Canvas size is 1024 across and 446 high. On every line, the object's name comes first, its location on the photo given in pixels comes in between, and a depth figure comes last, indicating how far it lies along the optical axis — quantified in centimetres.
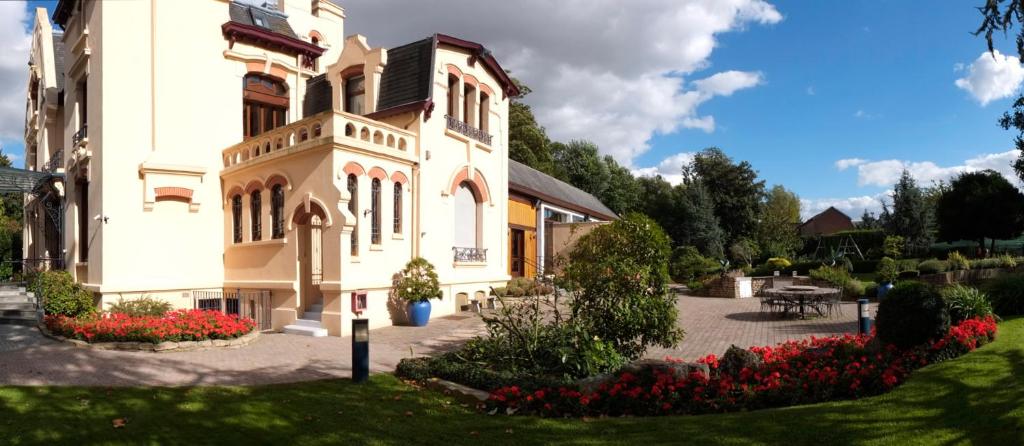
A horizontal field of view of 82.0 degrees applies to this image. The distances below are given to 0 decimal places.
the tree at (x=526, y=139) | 4122
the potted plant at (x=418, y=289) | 1420
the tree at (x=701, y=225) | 4103
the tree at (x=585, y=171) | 5016
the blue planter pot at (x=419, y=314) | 1416
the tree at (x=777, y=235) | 4153
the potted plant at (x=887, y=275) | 1876
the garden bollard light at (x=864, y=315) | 1103
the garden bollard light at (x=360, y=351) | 801
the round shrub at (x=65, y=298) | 1304
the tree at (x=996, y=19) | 573
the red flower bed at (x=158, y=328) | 1087
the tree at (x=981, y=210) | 3662
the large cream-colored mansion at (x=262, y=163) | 1377
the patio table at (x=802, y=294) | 1474
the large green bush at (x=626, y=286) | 837
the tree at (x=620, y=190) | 5109
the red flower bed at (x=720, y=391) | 630
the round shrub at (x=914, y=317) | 761
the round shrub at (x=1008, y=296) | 1134
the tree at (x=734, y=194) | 4512
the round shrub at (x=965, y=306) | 950
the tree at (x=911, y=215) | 4044
